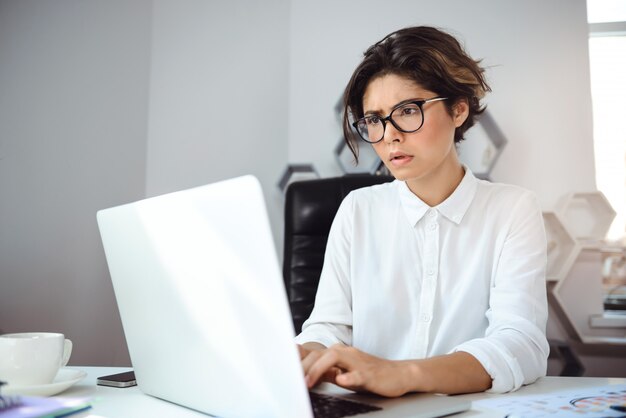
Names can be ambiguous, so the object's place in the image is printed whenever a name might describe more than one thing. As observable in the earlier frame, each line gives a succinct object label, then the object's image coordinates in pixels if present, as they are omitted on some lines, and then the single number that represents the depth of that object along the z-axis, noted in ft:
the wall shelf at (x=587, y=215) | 7.50
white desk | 2.19
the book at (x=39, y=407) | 1.91
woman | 3.70
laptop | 1.57
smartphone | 2.77
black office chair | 5.51
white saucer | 2.35
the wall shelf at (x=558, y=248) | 7.33
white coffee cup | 2.35
